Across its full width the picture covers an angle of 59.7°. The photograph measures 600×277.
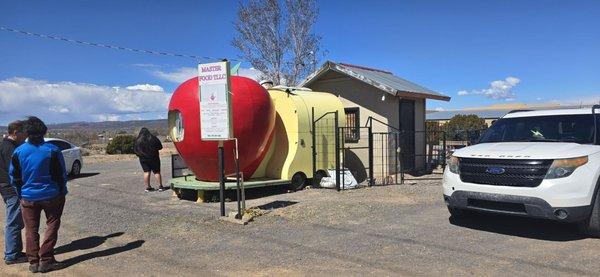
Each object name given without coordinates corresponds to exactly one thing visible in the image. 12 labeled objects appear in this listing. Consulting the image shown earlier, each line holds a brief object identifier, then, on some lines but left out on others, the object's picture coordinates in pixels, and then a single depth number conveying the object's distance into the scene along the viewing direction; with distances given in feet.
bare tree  92.17
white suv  21.90
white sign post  29.99
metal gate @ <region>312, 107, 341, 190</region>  42.78
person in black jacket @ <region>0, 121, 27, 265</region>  21.95
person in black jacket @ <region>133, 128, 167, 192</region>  43.37
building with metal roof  50.44
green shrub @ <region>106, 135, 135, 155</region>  114.93
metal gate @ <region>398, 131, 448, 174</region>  52.80
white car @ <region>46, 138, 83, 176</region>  61.36
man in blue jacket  20.36
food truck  36.50
